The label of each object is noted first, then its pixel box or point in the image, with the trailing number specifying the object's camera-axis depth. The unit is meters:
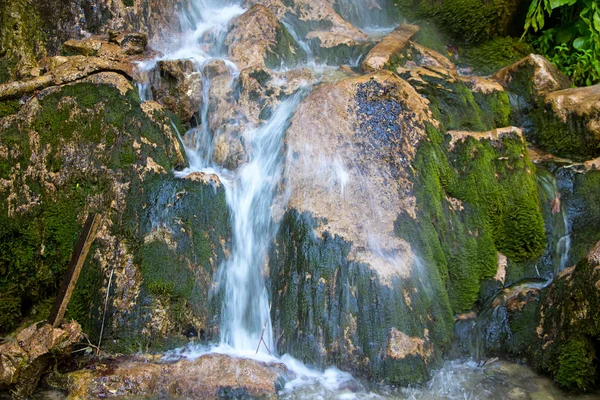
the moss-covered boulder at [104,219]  4.86
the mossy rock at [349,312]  4.58
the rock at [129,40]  6.93
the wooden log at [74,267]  4.69
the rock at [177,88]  6.40
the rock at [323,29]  7.79
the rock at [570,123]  6.17
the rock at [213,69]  6.78
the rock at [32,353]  4.15
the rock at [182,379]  4.24
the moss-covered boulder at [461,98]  6.09
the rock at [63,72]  5.35
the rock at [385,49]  6.96
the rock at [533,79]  6.89
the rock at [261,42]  7.33
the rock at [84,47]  6.64
